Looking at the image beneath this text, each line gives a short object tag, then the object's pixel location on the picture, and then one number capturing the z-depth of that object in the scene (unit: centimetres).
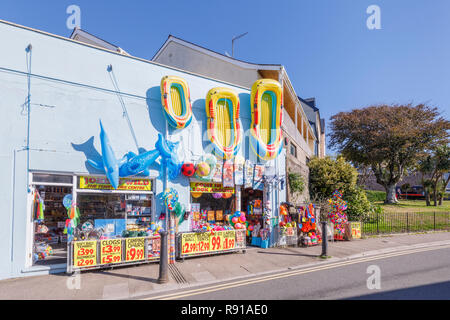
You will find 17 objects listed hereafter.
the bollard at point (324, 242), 963
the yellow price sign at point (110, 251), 786
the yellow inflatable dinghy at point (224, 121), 1078
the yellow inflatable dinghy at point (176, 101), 976
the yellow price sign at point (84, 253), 755
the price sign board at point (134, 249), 819
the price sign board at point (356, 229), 1305
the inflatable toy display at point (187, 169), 983
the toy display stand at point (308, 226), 1155
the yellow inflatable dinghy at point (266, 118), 1171
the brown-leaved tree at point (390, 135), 2739
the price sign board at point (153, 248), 853
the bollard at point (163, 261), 695
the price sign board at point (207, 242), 912
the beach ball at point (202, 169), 998
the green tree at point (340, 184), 1600
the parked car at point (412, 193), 4306
